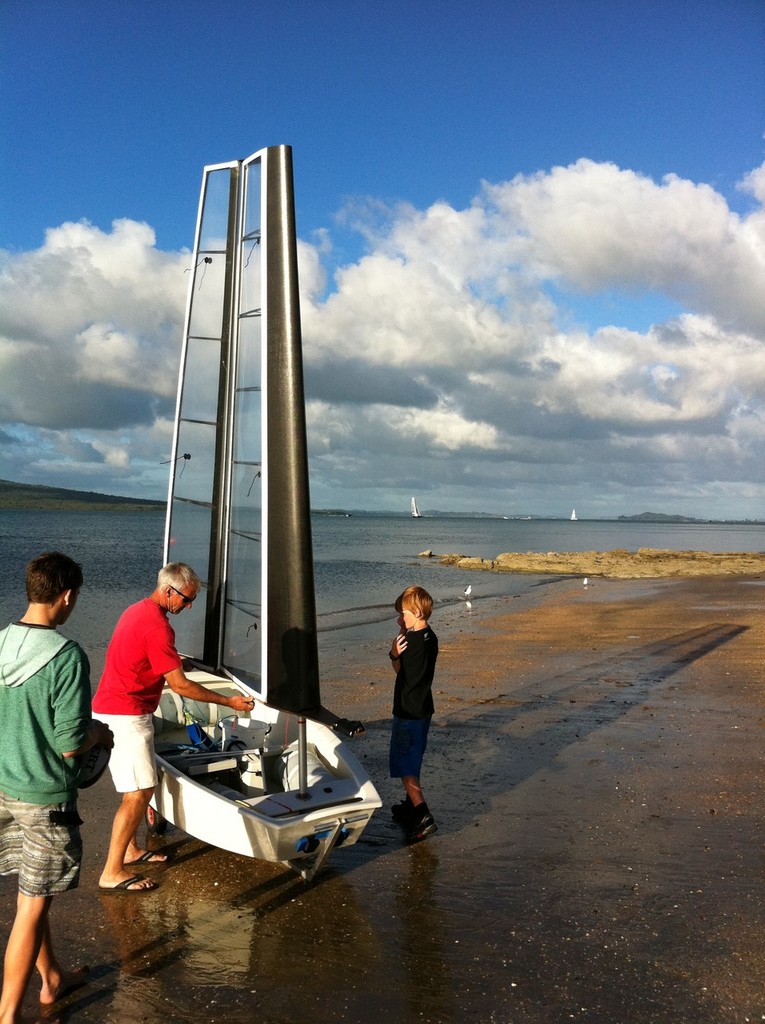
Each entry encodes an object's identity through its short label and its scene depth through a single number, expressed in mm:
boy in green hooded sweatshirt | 3117
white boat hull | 4461
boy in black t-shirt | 5539
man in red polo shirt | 4668
